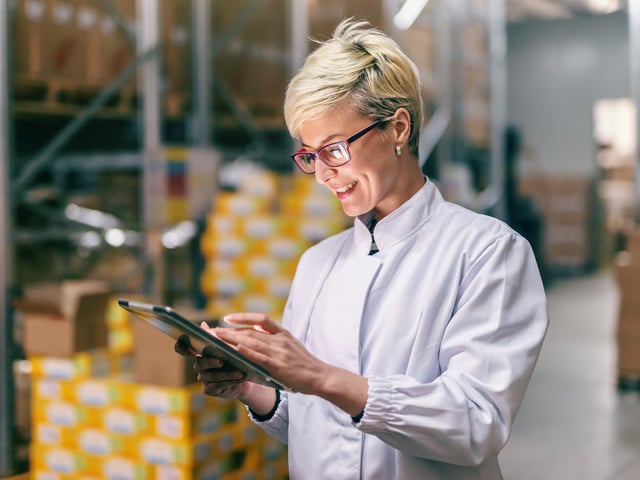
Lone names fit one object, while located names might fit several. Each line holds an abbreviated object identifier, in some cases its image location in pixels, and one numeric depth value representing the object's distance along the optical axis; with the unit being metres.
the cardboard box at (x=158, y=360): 3.58
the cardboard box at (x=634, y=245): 6.35
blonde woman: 1.49
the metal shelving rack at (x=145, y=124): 4.19
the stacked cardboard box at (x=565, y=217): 14.06
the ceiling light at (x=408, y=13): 7.39
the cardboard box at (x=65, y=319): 3.97
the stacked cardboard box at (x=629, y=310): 6.44
